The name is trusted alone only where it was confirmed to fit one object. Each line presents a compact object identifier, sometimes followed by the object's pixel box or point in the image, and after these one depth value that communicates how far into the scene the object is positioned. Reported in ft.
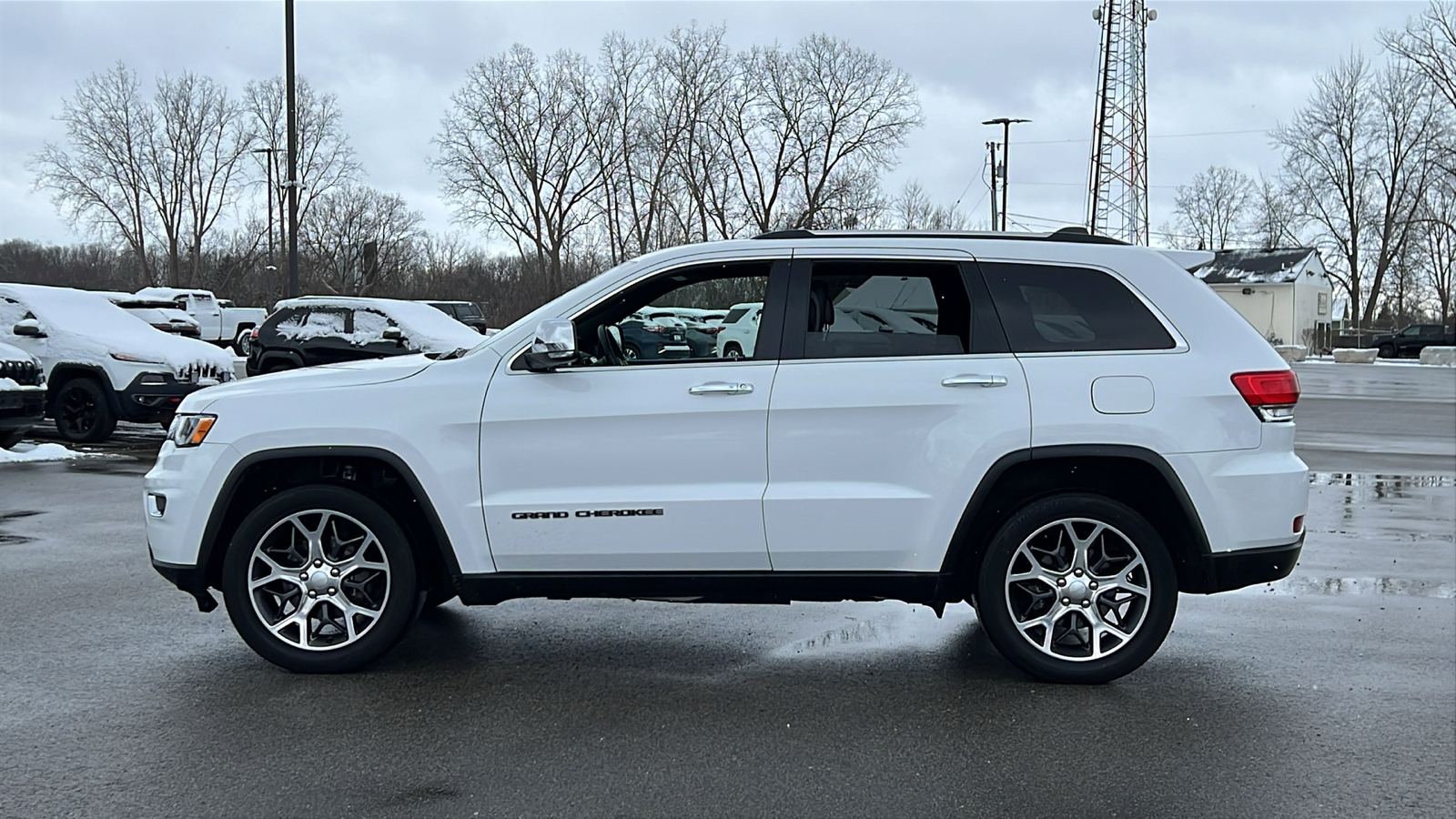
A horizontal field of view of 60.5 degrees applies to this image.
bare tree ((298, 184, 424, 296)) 215.92
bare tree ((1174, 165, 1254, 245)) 297.12
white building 236.02
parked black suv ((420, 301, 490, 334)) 134.72
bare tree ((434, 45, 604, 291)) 200.54
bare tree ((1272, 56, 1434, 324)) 231.71
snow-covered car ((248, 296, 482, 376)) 60.59
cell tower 193.16
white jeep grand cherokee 16.43
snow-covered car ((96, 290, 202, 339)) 104.22
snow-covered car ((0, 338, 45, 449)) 39.73
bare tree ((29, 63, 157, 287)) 223.92
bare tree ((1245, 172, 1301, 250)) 262.47
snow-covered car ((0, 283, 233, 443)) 46.39
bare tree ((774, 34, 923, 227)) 187.73
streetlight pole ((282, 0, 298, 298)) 70.18
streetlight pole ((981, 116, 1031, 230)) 167.31
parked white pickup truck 130.31
